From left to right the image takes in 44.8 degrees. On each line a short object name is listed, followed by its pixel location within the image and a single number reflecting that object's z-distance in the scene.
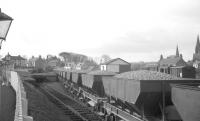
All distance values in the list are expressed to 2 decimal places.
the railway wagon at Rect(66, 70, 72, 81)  37.12
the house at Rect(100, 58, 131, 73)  45.51
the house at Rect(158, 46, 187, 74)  58.98
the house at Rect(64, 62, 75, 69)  93.81
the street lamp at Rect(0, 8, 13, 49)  3.98
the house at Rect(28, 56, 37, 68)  105.64
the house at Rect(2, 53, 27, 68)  82.61
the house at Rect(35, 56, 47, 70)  89.94
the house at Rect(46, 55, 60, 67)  100.08
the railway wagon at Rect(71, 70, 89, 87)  29.55
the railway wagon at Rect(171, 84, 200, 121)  7.41
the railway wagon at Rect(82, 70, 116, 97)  21.66
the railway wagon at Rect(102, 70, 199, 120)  10.97
